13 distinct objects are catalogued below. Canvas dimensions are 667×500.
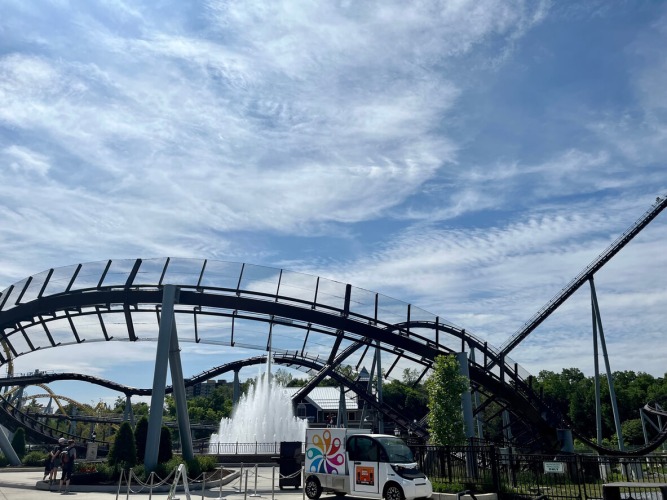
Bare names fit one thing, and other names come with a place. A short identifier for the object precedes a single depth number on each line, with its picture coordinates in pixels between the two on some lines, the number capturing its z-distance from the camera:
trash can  22.28
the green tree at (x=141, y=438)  24.74
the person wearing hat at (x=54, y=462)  22.10
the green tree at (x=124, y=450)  23.34
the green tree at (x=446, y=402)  24.00
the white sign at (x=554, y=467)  16.02
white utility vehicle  15.62
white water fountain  42.44
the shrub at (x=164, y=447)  25.03
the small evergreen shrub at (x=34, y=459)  38.72
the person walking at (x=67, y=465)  21.53
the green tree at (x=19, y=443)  42.50
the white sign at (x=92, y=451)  30.30
